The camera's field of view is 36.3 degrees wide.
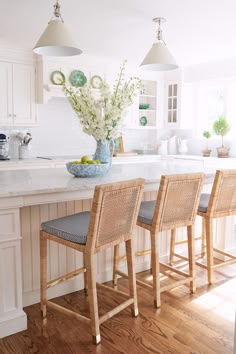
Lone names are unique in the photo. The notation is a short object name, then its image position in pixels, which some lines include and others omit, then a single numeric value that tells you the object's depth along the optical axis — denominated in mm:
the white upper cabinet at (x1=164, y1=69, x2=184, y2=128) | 6043
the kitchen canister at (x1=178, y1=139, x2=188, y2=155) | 6172
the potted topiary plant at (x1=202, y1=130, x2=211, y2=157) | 5719
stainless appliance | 4788
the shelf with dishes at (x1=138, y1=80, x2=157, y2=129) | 6203
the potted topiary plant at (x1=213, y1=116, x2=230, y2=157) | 5379
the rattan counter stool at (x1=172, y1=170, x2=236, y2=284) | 2748
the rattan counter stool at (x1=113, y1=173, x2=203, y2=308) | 2416
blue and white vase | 2906
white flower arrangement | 2666
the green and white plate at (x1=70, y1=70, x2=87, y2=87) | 5097
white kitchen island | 2121
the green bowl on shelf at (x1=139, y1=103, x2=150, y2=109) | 6203
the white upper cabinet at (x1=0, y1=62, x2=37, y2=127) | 4688
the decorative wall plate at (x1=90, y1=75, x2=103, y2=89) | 5286
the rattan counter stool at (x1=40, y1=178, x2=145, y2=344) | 2016
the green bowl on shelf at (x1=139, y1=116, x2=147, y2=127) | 6188
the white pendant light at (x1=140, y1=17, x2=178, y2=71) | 3068
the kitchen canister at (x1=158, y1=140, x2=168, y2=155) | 6262
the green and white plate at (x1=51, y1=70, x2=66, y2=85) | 4910
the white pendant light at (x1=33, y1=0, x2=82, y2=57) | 2453
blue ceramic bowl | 2635
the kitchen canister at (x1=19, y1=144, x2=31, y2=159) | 5035
